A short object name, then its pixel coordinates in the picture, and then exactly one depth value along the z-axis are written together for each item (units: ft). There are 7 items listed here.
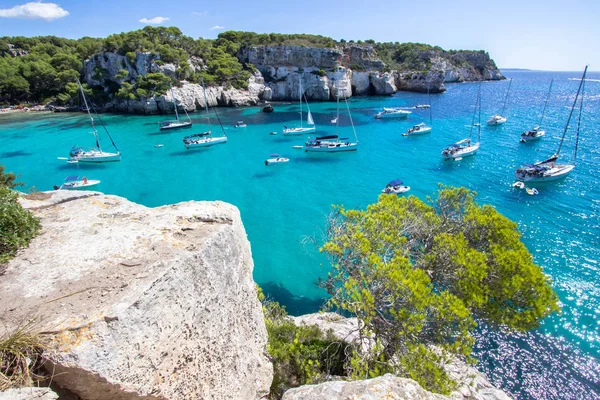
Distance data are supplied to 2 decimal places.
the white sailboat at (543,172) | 123.75
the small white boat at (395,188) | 116.16
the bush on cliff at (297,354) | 37.47
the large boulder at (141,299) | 18.90
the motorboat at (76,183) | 126.00
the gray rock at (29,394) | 15.44
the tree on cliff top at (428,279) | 33.24
